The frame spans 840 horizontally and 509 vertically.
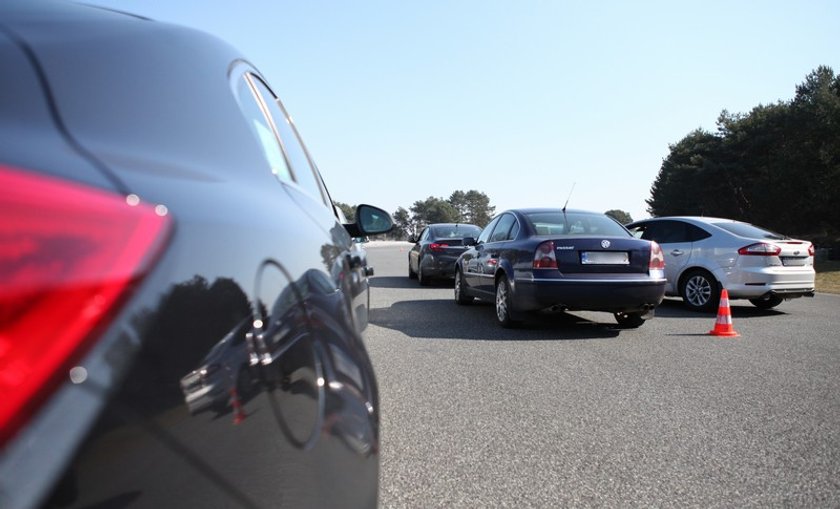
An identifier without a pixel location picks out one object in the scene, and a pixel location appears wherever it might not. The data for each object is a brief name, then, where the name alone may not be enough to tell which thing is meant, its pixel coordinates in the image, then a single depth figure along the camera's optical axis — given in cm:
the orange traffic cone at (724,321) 750
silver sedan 969
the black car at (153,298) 73
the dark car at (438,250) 1429
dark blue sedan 718
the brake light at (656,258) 738
